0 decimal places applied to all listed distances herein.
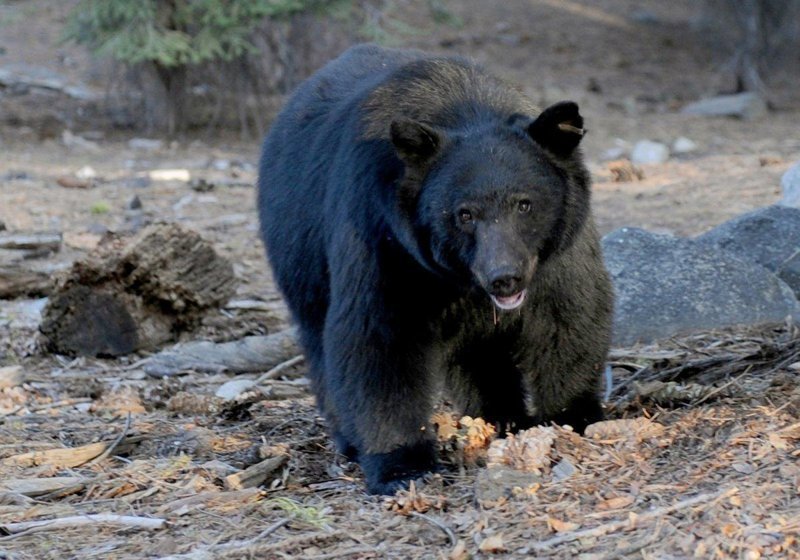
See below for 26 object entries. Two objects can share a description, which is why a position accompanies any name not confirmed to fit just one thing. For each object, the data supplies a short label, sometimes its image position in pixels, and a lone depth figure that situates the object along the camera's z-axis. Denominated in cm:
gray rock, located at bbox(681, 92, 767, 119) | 3247
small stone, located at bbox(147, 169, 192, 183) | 2572
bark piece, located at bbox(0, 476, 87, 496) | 954
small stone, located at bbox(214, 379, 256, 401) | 1328
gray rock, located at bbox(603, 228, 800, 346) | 1374
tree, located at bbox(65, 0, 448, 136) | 2783
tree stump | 1456
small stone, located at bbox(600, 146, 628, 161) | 2778
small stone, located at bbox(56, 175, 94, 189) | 2431
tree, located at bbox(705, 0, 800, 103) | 3334
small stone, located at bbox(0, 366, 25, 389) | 1350
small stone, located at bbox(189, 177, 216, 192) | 2458
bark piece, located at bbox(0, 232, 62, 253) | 1848
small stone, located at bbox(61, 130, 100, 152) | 2905
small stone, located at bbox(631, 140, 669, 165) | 2697
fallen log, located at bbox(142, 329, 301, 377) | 1430
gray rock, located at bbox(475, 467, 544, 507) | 857
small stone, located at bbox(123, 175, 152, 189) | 2489
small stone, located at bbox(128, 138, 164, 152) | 2942
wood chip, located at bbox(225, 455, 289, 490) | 959
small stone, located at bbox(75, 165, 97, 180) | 2542
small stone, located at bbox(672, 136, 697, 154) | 2808
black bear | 916
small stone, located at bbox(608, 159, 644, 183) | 2406
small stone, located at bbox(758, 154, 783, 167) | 2397
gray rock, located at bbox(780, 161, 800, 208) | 1723
